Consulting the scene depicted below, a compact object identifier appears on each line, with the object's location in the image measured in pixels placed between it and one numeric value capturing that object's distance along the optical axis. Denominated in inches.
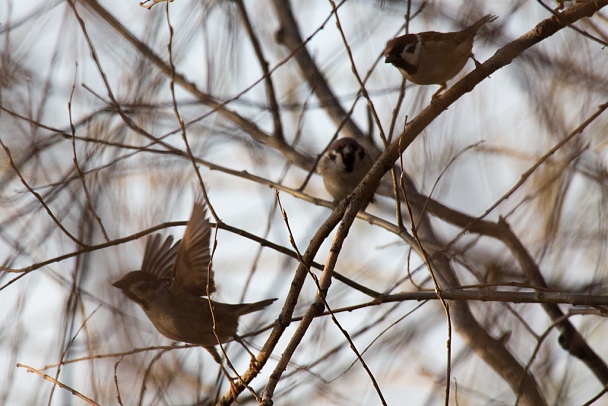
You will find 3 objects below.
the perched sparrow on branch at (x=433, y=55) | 242.7
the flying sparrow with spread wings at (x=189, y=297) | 235.3
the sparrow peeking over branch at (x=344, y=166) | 378.0
